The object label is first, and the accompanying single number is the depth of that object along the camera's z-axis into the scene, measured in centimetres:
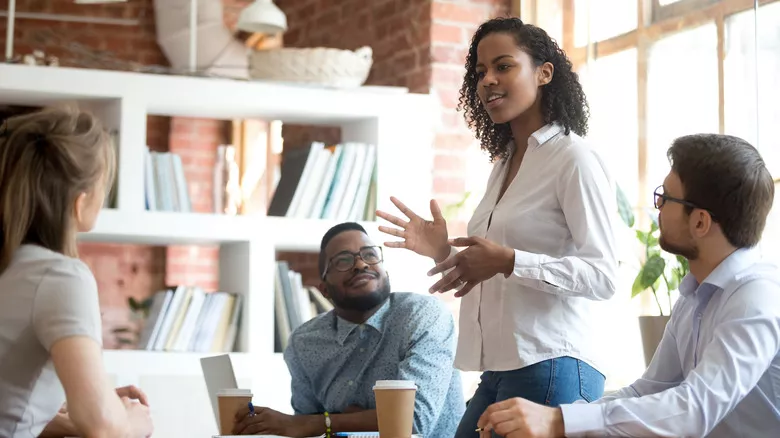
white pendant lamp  434
